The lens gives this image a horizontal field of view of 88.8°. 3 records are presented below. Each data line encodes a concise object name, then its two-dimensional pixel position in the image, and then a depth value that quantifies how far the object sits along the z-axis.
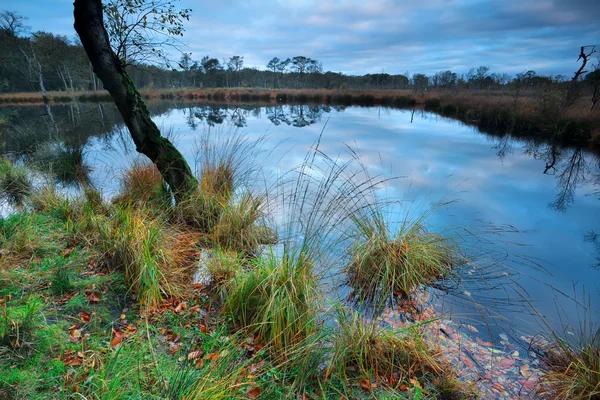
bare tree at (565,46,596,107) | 12.69
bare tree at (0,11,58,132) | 22.97
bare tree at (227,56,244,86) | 57.72
